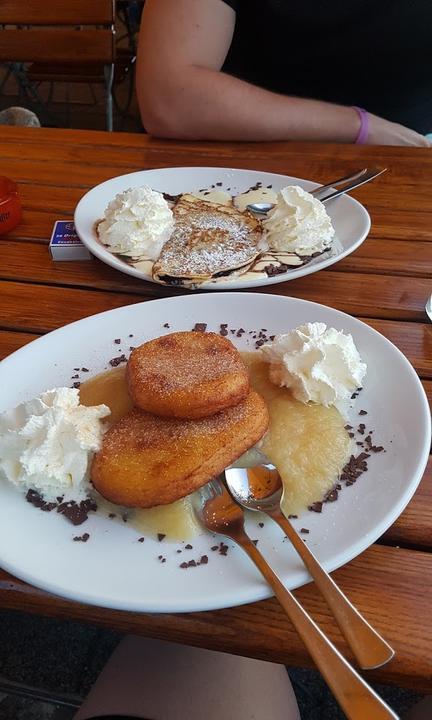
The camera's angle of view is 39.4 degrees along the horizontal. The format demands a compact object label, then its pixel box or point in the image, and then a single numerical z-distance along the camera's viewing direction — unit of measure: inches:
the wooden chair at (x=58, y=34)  87.5
